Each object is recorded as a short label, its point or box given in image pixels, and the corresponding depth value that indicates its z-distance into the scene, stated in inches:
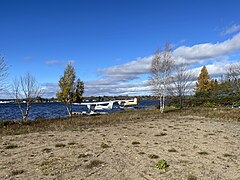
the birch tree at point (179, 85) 1374.5
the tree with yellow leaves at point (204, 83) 1851.5
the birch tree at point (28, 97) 732.6
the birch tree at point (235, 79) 1821.2
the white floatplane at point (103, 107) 1674.9
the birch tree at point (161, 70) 968.4
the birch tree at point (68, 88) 979.8
